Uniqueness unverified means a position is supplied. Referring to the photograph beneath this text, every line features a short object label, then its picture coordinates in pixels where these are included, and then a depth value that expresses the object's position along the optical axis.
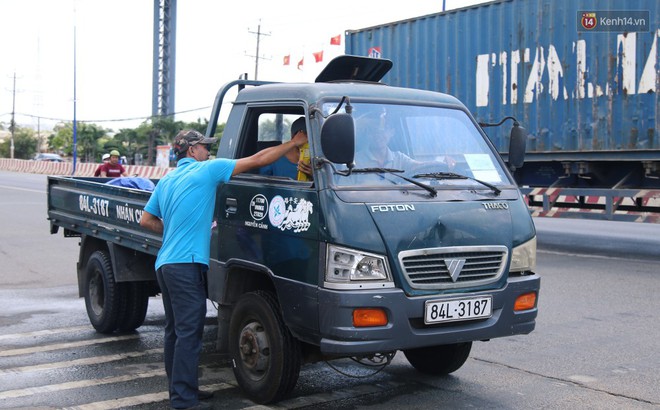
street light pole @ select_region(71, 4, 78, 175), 43.99
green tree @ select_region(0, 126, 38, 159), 90.44
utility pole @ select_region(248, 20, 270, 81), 62.29
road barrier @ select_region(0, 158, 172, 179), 33.59
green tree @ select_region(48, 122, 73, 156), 93.25
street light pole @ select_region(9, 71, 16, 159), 79.20
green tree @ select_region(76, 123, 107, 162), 74.56
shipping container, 12.53
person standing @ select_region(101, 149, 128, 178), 13.44
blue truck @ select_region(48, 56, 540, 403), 4.40
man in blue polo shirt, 4.71
